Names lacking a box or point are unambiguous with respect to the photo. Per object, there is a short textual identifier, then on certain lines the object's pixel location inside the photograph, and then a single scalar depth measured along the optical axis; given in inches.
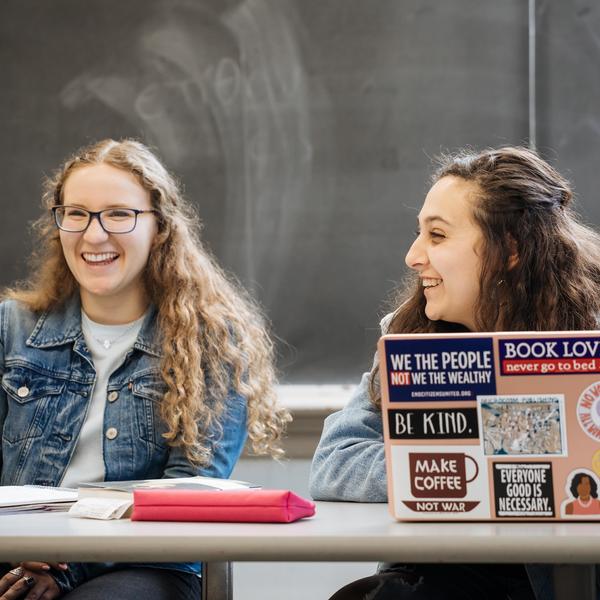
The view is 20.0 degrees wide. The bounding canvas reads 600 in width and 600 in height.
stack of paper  75.8
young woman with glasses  91.1
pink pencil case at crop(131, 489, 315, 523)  70.4
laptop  69.9
